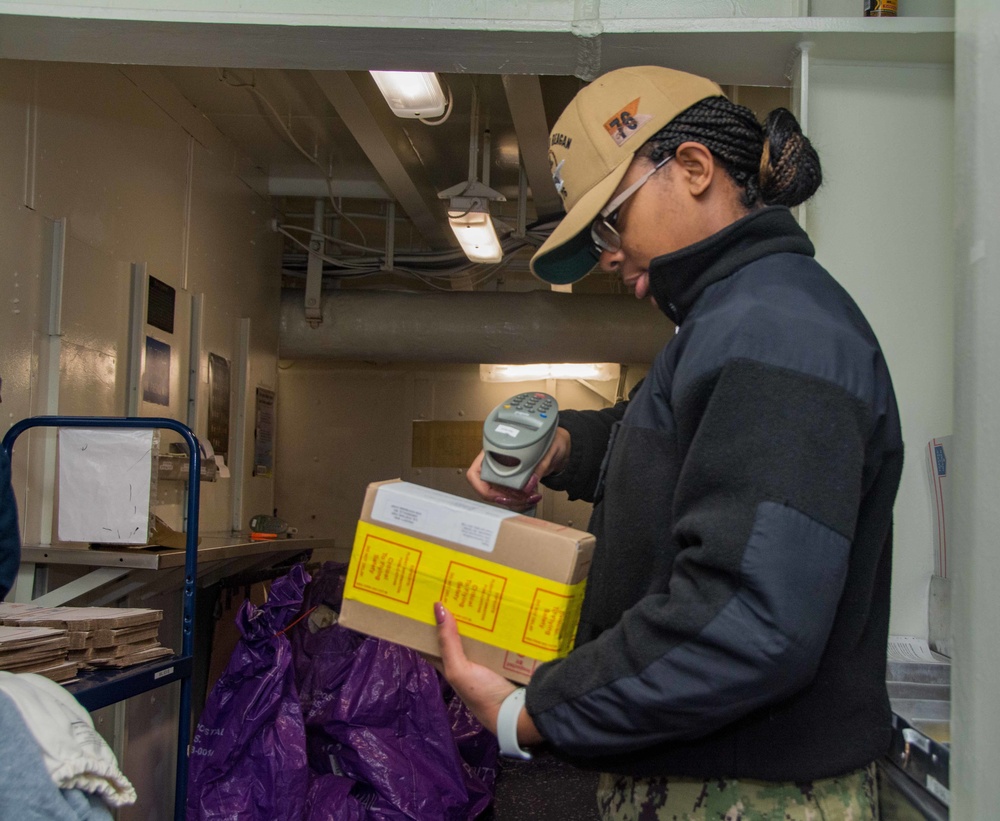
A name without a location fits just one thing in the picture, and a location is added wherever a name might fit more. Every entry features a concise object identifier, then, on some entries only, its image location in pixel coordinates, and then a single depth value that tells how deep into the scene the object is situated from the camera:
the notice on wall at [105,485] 2.43
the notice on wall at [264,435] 4.39
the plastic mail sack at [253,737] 2.65
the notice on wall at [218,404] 3.80
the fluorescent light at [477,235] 3.57
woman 0.75
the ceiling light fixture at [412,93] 2.68
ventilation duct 4.53
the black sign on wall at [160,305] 3.21
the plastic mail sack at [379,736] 2.75
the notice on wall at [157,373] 3.20
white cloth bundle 1.16
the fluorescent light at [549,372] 5.65
